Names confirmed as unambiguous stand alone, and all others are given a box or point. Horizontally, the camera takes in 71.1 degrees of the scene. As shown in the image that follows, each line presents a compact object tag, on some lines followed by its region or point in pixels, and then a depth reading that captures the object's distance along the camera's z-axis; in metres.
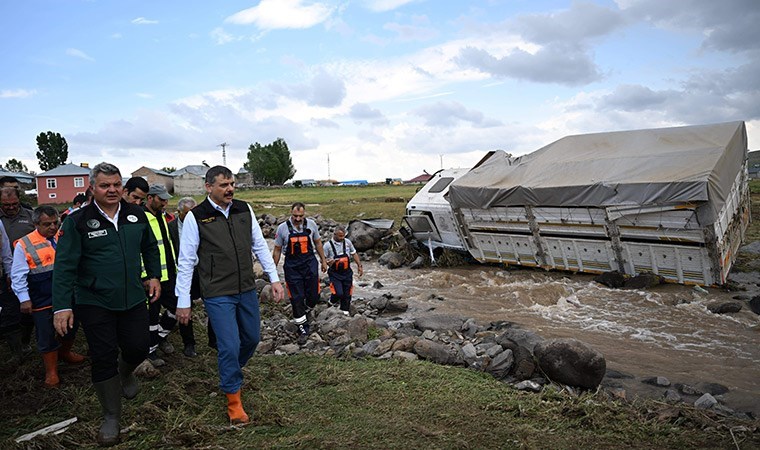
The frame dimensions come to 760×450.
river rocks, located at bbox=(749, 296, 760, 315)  8.65
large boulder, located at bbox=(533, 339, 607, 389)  5.12
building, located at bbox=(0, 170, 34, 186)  57.66
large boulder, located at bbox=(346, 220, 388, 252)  16.83
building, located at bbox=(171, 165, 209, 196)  64.11
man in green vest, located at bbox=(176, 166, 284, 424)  4.16
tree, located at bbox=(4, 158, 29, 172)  81.46
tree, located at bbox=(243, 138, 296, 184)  84.69
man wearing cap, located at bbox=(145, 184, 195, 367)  5.66
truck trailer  9.38
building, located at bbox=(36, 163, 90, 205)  47.00
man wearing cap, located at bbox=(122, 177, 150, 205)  5.51
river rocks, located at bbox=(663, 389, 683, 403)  4.99
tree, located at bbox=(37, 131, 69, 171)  68.25
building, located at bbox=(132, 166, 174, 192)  65.64
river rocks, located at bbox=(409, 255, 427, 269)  14.62
